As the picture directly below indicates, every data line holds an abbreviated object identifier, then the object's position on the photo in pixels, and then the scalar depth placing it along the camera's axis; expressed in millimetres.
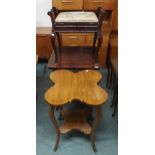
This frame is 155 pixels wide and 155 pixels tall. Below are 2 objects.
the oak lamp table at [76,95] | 1874
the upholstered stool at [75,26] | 2264
